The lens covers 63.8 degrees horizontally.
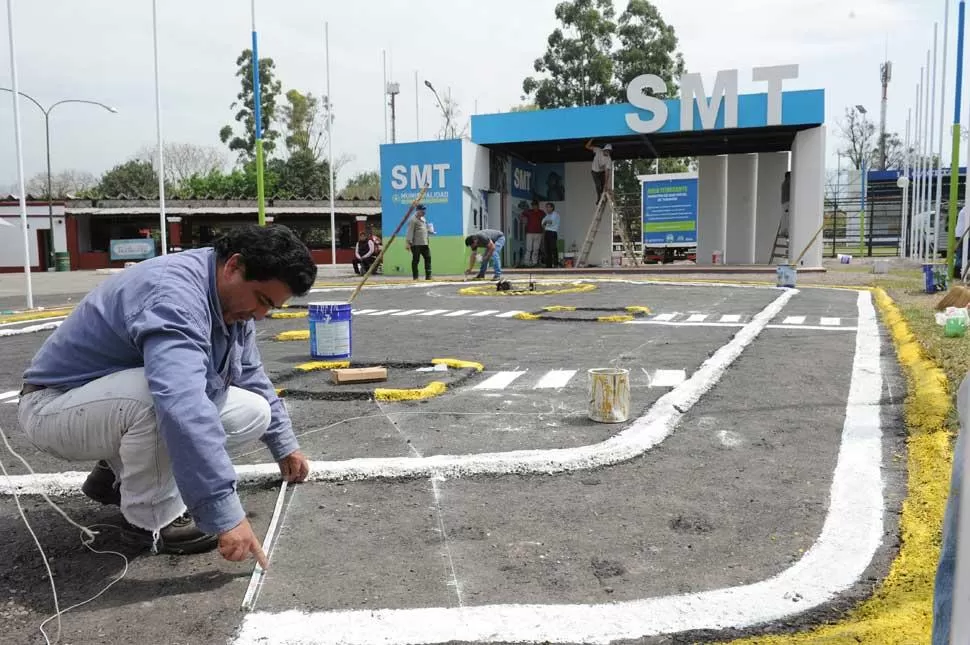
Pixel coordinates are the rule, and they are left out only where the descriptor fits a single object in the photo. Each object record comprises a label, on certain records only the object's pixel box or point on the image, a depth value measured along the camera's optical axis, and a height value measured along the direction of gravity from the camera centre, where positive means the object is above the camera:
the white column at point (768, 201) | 28.03 +1.59
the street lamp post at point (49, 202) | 38.44 +2.21
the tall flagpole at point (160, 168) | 19.27 +2.02
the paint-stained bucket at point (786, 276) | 16.27 -0.65
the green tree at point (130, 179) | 67.06 +5.90
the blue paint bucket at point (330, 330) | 7.14 -0.77
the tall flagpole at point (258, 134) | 18.55 +2.68
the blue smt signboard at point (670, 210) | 33.72 +1.51
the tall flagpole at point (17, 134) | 12.03 +1.80
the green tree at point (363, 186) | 77.07 +6.46
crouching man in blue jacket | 2.38 -0.45
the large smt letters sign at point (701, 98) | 21.53 +4.18
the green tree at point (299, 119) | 58.59 +9.63
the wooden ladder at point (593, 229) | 25.42 +0.53
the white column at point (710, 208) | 28.78 +1.37
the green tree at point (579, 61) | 41.06 +9.84
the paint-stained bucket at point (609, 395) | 4.71 -0.91
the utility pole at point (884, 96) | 48.44 +9.56
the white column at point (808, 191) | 22.33 +1.53
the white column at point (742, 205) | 28.41 +1.45
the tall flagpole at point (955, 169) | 15.33 +1.48
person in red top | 27.33 +0.47
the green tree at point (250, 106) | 52.31 +9.66
